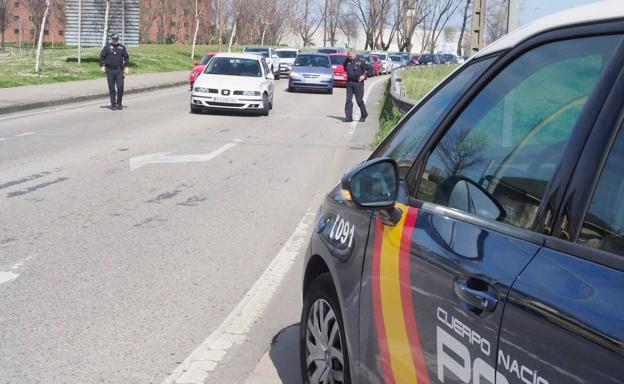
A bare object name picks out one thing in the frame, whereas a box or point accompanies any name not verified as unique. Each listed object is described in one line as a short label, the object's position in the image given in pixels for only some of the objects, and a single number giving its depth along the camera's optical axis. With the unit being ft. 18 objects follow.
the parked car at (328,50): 193.70
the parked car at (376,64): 178.61
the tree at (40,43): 101.75
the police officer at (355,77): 68.95
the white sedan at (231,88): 70.13
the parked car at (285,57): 154.92
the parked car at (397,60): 211.00
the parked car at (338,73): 132.57
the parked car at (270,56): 143.33
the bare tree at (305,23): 359.64
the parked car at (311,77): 107.76
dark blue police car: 6.59
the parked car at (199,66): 98.63
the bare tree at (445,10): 268.37
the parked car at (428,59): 212.43
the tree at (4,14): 238.07
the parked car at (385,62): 198.26
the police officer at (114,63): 70.23
